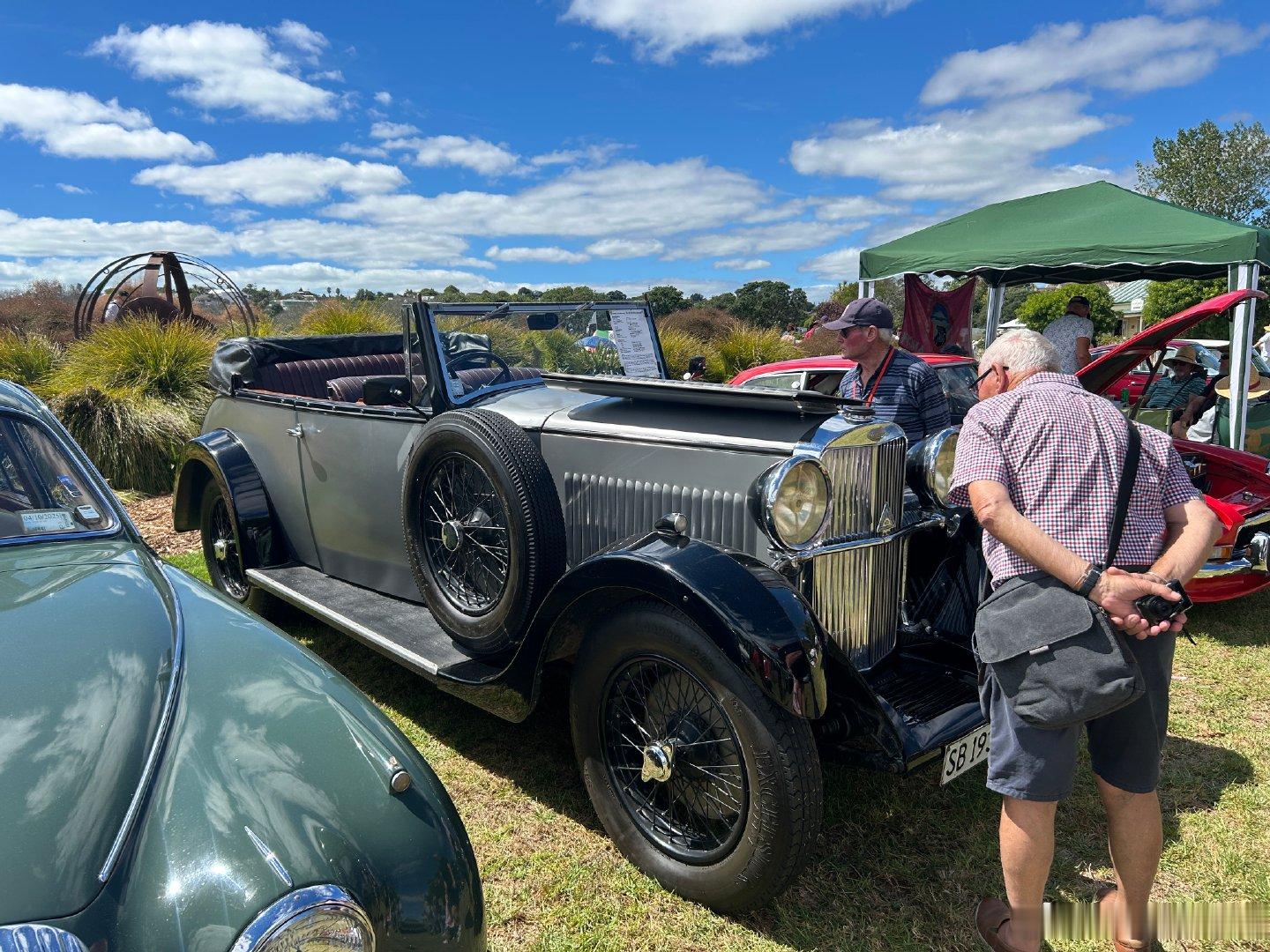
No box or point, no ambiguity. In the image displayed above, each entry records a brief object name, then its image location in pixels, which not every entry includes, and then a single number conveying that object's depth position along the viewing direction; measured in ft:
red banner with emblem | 36.78
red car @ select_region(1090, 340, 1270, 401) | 30.99
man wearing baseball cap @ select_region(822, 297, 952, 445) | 13.50
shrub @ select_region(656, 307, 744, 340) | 54.05
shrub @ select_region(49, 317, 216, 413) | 31.91
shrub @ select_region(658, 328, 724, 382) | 42.50
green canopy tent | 24.73
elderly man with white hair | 6.90
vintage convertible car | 7.68
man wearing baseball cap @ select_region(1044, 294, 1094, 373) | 24.43
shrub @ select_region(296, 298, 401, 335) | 37.17
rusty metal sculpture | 48.85
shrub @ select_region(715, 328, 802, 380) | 48.57
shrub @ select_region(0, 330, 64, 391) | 33.76
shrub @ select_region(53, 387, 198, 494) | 29.86
